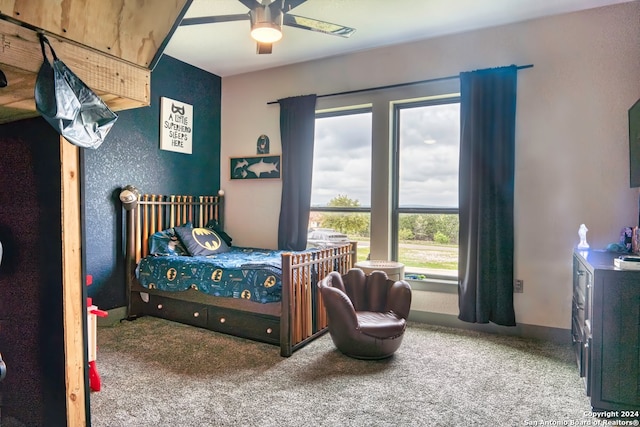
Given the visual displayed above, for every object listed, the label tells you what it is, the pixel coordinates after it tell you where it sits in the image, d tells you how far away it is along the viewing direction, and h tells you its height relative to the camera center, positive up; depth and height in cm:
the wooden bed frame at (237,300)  289 -82
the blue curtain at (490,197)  327 +5
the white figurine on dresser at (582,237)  284 -25
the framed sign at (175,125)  410 +84
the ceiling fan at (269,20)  231 +115
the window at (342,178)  410 +27
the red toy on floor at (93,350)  224 -91
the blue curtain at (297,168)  416 +37
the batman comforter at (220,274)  293 -61
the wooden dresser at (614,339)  197 -71
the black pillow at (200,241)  384 -41
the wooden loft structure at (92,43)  108 +51
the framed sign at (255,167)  446 +41
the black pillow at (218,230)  443 -33
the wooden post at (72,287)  142 -33
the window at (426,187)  371 +15
